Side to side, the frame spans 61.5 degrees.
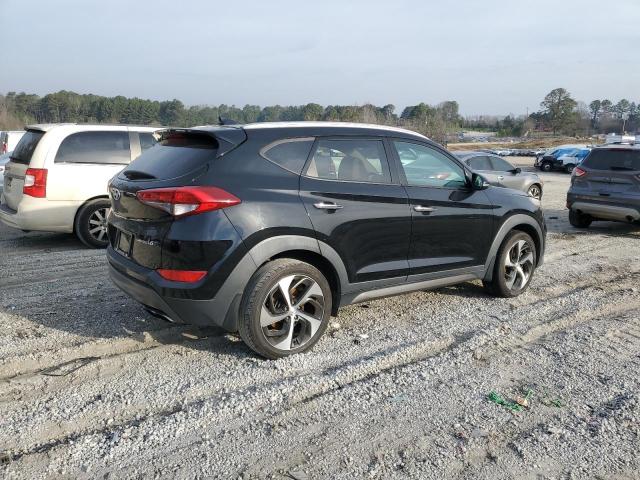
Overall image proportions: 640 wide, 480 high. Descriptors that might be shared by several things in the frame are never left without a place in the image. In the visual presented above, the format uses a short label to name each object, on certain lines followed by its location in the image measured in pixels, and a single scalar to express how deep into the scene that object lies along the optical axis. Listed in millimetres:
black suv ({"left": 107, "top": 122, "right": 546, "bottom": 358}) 3578
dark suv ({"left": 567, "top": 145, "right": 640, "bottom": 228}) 9289
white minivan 7211
